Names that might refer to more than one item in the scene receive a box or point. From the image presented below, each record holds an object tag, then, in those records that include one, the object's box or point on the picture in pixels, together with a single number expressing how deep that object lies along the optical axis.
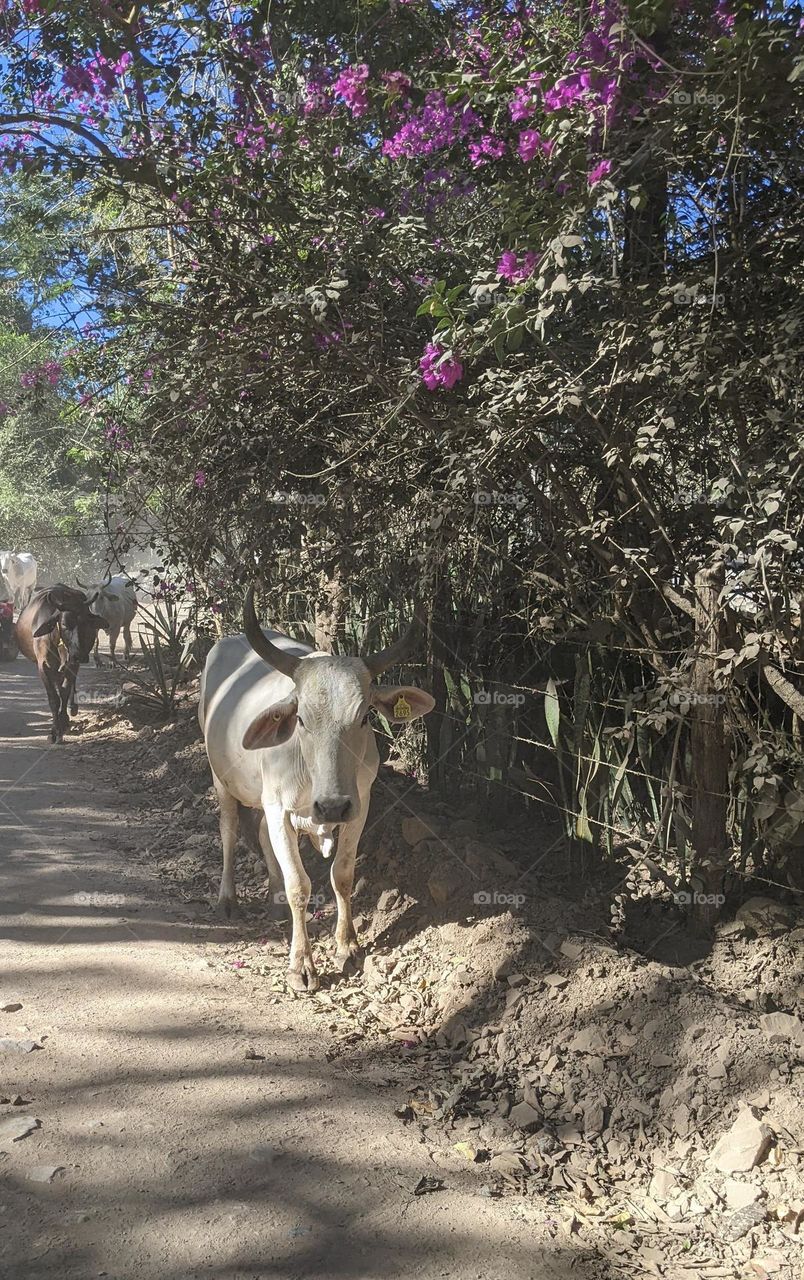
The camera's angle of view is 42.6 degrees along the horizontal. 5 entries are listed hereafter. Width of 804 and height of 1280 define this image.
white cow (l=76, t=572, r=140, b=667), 15.46
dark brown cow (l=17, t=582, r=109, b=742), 10.52
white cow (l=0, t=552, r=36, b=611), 21.72
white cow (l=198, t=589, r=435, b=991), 4.48
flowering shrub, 3.27
